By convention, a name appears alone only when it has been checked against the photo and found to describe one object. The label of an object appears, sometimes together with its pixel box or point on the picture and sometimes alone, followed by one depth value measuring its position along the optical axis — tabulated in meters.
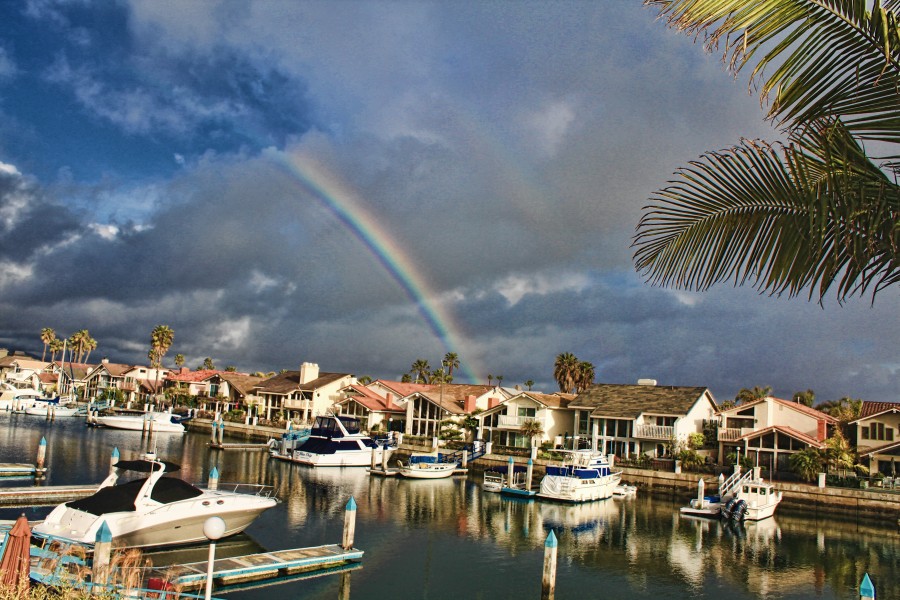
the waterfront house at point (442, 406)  78.38
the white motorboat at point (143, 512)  24.30
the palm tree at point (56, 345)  169.75
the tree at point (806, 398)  90.50
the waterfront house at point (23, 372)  149.25
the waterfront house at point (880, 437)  53.56
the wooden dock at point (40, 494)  34.75
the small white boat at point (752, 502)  46.84
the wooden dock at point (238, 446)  71.94
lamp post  12.62
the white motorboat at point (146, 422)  88.44
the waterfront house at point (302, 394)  98.94
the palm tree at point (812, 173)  4.61
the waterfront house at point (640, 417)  64.81
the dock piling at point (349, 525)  27.28
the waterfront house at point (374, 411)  85.88
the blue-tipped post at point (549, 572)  22.66
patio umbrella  14.79
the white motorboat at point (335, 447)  64.31
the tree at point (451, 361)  126.81
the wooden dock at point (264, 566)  21.52
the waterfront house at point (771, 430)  58.25
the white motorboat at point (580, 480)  51.31
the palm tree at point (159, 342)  126.00
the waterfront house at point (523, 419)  71.75
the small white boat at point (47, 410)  109.19
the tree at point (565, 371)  97.19
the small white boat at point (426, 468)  58.94
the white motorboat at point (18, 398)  116.89
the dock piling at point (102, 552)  17.82
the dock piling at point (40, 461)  44.22
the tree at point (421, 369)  127.88
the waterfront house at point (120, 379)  129.25
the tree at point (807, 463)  53.78
